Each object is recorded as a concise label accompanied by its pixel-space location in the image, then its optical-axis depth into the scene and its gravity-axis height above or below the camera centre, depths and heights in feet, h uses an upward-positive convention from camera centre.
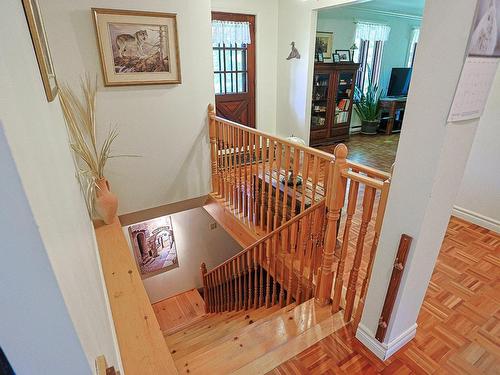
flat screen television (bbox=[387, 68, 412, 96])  20.99 -0.81
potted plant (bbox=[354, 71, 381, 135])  20.58 -2.64
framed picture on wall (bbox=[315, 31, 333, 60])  17.44 +1.49
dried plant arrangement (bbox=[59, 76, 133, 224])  7.70 -2.25
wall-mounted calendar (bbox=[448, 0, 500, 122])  2.99 +0.06
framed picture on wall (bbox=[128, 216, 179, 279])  14.40 -8.70
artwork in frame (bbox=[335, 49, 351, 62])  18.68 +0.93
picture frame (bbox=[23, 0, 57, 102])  2.96 +0.23
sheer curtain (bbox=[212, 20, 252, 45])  13.25 +1.62
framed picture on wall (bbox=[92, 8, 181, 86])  8.35 +0.64
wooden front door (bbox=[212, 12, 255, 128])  13.97 -0.44
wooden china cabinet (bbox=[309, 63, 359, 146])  16.88 -1.90
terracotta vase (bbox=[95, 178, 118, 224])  8.32 -3.67
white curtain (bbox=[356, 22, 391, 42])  18.74 +2.39
